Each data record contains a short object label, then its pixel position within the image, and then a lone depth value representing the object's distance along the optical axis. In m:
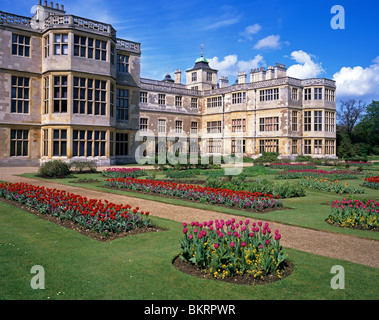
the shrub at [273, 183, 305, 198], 13.18
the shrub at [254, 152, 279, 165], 34.94
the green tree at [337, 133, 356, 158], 40.94
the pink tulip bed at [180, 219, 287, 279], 5.27
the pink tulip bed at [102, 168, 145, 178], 18.76
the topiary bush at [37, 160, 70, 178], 19.00
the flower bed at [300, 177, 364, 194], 14.54
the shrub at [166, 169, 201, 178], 19.67
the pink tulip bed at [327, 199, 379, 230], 8.51
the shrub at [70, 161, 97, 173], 21.73
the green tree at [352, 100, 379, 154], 54.24
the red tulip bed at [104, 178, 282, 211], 11.02
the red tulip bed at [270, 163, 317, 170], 25.15
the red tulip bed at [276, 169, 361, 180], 20.08
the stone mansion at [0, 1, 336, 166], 25.47
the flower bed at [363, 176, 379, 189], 16.27
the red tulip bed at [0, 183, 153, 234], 7.92
